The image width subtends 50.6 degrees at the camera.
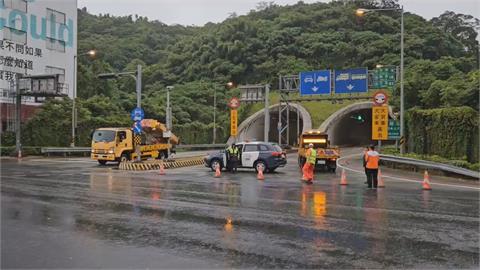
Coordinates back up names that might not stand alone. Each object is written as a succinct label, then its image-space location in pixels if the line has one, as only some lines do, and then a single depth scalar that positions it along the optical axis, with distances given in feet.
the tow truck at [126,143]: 103.24
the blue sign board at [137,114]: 94.53
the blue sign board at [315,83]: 156.97
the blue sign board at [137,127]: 97.30
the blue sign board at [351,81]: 150.04
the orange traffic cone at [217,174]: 75.64
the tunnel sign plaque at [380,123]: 101.45
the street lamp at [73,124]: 138.00
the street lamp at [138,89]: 99.26
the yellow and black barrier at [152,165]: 90.84
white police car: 83.92
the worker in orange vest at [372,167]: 58.44
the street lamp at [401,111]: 93.66
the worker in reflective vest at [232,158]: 85.51
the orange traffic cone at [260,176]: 71.15
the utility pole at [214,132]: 217.23
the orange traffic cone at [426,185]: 58.18
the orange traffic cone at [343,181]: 63.37
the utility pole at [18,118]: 129.18
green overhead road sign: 145.79
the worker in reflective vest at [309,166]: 64.95
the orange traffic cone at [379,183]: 61.02
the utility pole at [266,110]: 170.60
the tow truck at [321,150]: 89.56
